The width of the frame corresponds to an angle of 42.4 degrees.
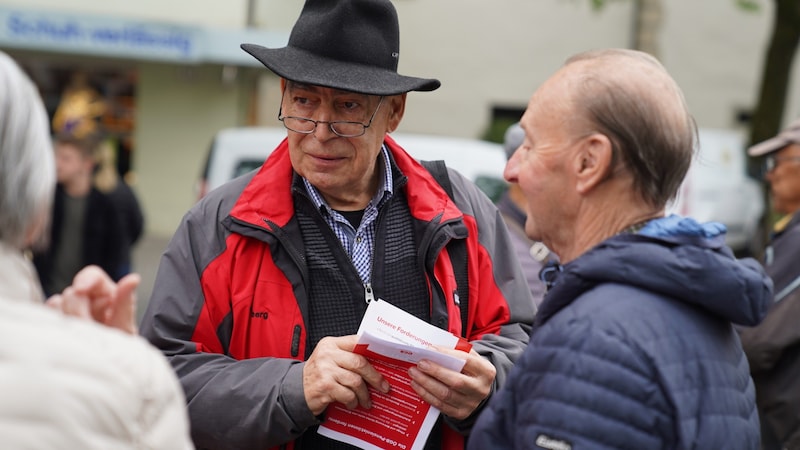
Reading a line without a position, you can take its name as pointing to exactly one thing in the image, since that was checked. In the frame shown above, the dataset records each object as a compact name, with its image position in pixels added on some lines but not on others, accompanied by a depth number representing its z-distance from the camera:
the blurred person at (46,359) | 1.40
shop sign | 14.66
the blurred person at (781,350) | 4.02
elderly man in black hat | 2.55
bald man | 1.73
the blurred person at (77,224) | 6.63
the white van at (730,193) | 13.48
